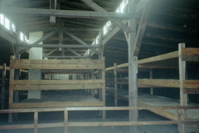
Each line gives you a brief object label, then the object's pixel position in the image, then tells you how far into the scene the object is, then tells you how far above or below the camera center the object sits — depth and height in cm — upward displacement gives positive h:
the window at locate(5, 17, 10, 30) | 924 +274
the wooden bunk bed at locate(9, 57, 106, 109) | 702 -32
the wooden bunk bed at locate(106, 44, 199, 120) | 390 -20
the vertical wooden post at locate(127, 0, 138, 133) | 606 +25
